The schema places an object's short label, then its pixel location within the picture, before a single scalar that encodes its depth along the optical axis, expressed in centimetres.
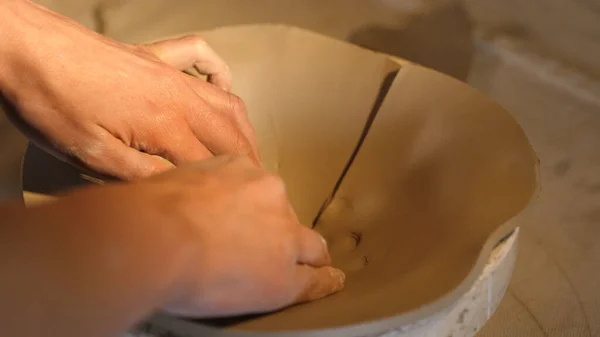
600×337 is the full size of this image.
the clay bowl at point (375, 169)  43
